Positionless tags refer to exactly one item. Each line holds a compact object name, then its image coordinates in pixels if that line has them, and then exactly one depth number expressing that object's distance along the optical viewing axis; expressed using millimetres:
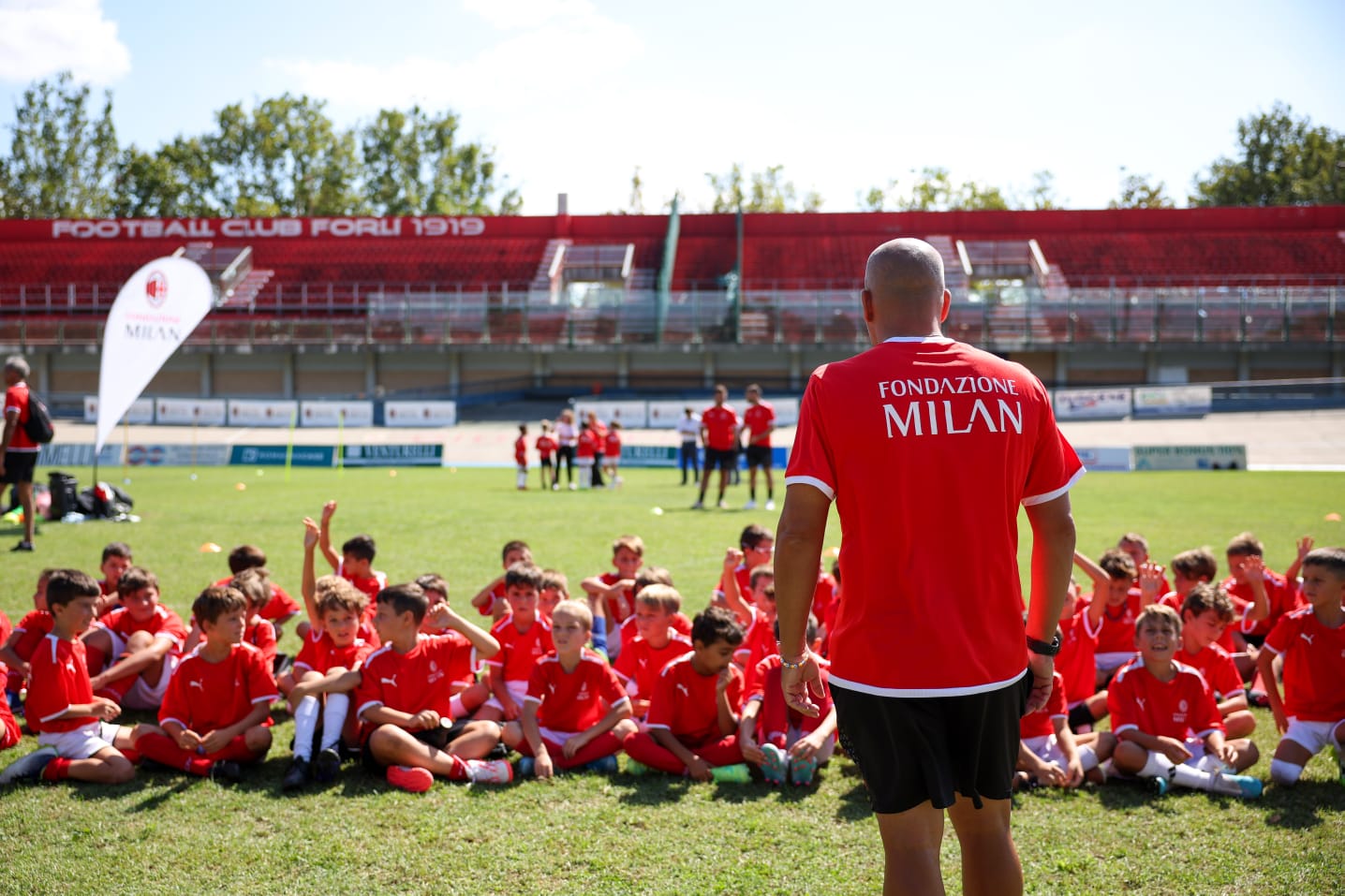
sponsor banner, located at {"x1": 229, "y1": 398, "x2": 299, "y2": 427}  34906
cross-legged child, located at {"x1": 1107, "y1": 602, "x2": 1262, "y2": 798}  4922
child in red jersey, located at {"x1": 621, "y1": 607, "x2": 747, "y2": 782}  5156
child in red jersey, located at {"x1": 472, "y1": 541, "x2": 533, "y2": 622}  7180
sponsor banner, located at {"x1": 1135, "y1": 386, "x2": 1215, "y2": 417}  33781
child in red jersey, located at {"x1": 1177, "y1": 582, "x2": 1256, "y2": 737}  5371
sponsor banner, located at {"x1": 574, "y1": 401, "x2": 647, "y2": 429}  33625
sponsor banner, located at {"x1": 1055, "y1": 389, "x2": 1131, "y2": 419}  33781
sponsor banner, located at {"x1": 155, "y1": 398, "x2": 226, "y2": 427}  34812
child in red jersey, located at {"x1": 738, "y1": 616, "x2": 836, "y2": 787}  4957
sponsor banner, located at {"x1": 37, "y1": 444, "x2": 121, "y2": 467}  26344
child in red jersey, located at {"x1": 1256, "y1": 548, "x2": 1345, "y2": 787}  4996
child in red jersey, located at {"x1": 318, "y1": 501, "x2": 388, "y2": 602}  7223
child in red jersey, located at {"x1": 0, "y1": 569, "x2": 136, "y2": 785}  4984
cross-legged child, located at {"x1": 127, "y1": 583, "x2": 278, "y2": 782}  5082
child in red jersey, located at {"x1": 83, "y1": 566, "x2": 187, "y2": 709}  6117
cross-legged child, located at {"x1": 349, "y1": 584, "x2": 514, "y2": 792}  5039
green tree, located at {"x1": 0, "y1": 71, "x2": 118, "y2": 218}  65188
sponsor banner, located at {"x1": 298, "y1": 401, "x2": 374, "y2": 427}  34594
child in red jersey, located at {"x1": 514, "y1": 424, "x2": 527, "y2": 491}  21172
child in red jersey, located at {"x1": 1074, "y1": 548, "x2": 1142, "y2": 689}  6473
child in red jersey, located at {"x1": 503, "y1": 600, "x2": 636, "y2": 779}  5262
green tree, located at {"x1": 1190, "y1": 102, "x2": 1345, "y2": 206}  65562
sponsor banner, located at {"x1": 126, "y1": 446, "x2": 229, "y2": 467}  27859
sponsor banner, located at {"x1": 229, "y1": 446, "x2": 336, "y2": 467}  28875
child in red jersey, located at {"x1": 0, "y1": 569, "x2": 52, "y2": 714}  5617
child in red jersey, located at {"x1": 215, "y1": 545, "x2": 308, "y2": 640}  7328
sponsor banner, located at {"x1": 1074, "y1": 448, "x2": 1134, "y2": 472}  26031
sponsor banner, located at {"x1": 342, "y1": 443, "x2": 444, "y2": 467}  28781
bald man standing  2590
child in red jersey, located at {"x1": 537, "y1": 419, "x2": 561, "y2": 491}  22094
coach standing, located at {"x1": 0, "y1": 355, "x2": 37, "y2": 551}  11328
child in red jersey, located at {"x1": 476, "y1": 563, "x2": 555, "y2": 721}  5824
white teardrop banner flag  12539
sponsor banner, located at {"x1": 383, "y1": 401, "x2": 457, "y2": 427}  35125
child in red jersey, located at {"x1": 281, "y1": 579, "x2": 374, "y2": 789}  5027
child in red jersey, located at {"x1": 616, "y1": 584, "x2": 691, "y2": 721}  5762
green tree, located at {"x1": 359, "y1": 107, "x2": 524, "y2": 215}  68312
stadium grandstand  39094
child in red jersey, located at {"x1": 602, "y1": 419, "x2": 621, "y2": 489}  22109
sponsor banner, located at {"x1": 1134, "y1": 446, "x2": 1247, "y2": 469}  25141
